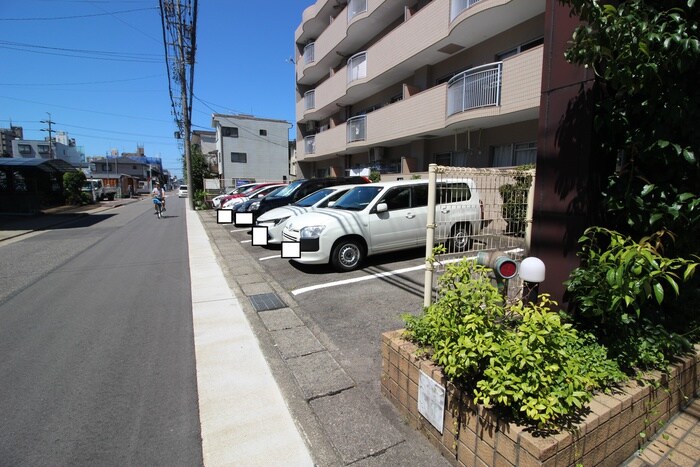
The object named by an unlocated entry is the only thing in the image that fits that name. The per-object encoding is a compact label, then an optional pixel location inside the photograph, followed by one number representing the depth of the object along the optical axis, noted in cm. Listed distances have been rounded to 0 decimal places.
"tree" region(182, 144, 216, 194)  3703
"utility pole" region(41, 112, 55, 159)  4697
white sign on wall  214
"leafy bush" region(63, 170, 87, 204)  2502
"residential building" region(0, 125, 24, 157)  5891
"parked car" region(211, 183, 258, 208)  1986
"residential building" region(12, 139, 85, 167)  6135
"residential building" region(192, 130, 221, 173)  5091
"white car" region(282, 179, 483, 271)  629
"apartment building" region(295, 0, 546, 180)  909
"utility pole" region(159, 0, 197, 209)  1466
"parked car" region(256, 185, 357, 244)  825
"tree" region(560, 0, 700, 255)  194
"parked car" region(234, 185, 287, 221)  1170
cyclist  1833
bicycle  1823
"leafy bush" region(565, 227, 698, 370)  190
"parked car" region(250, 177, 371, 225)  1105
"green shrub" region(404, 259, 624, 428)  173
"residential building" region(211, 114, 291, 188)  3888
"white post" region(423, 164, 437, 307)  299
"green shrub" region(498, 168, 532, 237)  383
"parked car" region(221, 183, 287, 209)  1522
